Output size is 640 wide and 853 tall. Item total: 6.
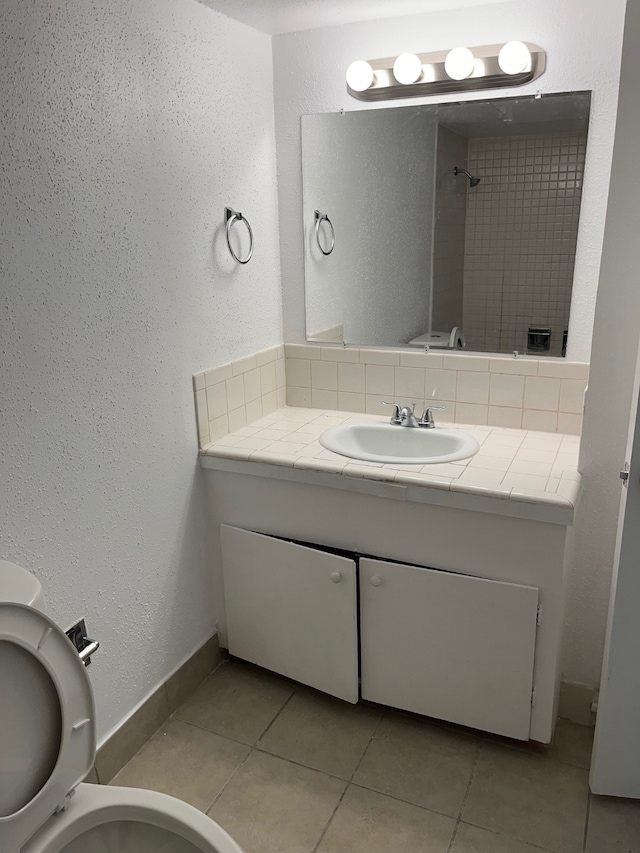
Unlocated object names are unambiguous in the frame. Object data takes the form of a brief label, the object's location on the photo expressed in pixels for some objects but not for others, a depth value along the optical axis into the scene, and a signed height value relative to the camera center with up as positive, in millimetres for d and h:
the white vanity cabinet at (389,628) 1766 -1065
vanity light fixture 1829 +460
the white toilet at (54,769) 1141 -905
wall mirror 1919 +47
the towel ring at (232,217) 2033 +73
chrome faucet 2168 -560
